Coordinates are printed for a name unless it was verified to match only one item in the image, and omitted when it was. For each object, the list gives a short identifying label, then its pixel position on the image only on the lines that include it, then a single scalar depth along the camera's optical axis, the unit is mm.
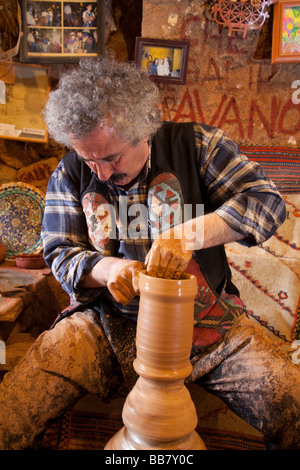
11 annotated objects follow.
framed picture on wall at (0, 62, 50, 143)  3234
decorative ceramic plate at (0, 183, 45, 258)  3336
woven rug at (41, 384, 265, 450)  1931
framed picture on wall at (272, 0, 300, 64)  2881
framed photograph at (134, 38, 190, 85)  3002
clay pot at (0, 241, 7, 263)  3174
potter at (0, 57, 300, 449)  1377
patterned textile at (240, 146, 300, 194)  2979
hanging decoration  2934
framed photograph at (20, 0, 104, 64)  3094
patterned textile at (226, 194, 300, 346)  2727
